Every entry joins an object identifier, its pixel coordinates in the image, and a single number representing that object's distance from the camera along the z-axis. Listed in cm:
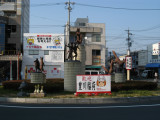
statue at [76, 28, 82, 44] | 1994
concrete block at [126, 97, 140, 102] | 1312
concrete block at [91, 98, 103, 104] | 1265
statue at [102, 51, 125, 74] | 2211
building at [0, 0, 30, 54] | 3798
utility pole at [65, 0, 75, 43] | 3055
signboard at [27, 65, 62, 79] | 3659
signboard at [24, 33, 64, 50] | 3616
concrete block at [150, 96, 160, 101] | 1379
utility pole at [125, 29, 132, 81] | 5061
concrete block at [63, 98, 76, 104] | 1263
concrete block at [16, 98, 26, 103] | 1295
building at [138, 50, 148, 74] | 5822
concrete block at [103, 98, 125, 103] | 1275
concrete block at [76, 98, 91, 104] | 1259
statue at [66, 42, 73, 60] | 1803
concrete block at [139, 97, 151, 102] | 1336
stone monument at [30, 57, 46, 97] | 1537
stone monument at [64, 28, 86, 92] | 1650
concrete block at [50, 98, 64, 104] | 1270
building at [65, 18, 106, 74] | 4119
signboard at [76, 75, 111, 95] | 1400
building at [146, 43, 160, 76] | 4909
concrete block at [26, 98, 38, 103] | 1283
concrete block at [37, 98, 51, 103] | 1273
